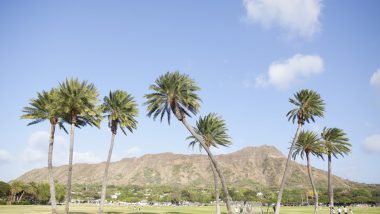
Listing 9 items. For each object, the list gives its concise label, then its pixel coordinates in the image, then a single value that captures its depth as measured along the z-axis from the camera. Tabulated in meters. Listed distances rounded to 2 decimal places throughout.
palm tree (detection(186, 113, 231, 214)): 59.56
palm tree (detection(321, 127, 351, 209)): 64.88
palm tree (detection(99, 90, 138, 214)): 56.81
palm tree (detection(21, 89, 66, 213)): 54.41
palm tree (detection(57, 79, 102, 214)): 52.06
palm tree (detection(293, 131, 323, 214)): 63.41
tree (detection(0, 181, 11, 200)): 108.31
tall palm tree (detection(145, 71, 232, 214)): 48.94
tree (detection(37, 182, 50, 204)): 118.09
